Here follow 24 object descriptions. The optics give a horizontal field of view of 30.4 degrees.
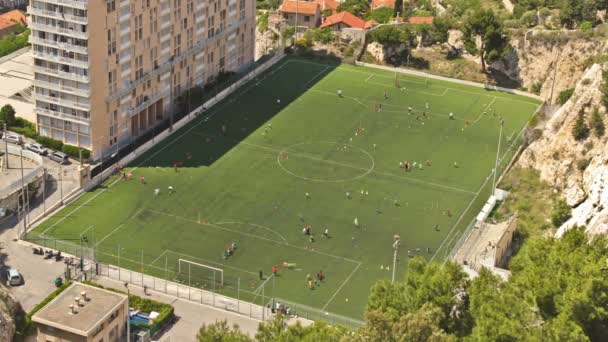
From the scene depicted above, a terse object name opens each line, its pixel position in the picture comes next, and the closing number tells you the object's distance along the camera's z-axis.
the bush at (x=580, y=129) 116.81
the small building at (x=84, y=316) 86.69
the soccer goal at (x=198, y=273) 103.41
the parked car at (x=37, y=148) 123.75
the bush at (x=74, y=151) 122.62
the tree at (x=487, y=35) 153.00
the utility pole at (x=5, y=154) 119.63
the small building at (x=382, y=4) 184.12
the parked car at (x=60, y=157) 122.62
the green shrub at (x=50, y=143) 124.12
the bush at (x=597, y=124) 115.38
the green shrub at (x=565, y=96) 137.00
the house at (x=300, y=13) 172.50
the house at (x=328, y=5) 184.88
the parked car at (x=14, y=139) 125.25
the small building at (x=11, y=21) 181.27
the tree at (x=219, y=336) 79.56
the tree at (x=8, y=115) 127.81
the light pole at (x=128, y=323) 90.99
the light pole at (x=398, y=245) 102.99
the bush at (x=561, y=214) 109.31
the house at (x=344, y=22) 168.88
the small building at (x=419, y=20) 169.00
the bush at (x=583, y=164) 114.50
